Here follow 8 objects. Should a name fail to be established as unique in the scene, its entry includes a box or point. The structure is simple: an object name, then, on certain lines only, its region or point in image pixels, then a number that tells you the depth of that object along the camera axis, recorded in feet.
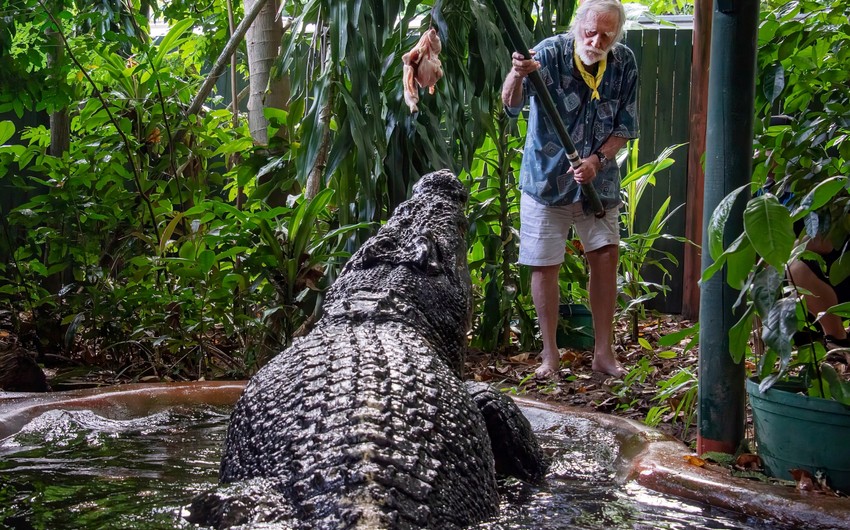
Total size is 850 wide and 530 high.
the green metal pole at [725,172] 7.89
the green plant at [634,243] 17.35
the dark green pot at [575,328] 17.10
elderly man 14.01
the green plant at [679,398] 9.68
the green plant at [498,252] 16.57
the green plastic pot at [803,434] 7.20
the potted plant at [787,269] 7.06
